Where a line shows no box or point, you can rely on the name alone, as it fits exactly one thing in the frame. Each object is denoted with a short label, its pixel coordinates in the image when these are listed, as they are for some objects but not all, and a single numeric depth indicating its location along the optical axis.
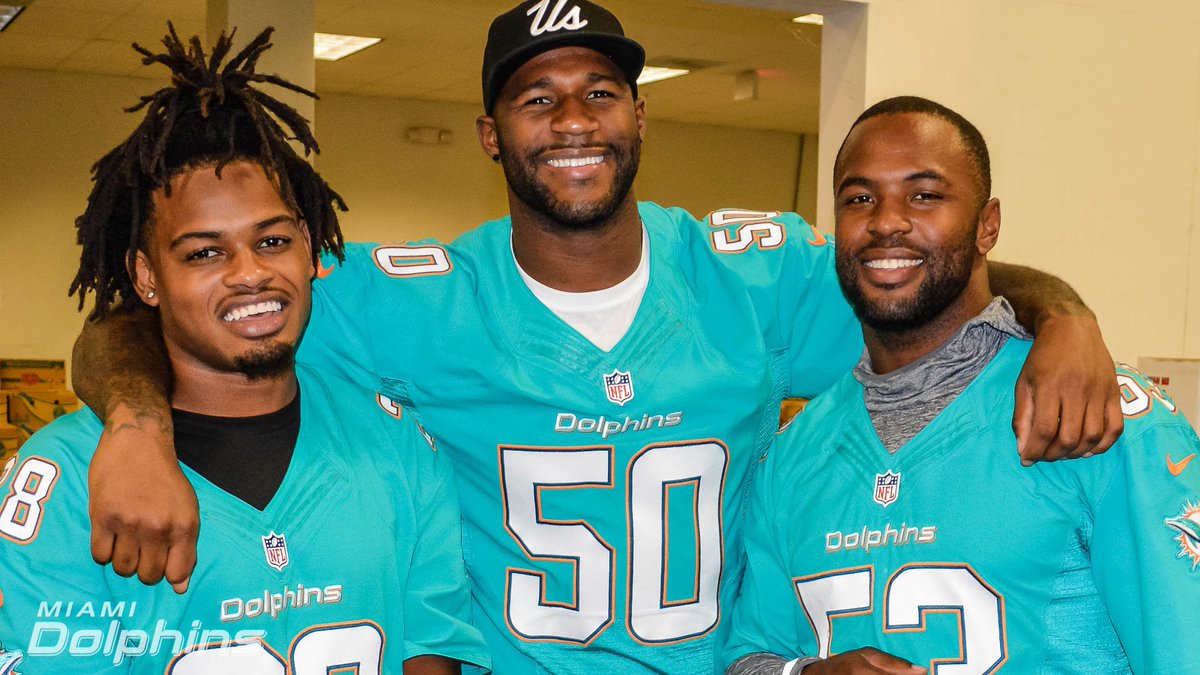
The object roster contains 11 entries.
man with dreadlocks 1.44
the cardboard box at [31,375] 6.50
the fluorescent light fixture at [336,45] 7.38
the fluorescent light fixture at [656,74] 8.46
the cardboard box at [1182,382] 3.05
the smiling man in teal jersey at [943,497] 1.40
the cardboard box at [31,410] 5.54
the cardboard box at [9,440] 5.11
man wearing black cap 1.88
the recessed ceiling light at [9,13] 5.54
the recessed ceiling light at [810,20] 6.33
